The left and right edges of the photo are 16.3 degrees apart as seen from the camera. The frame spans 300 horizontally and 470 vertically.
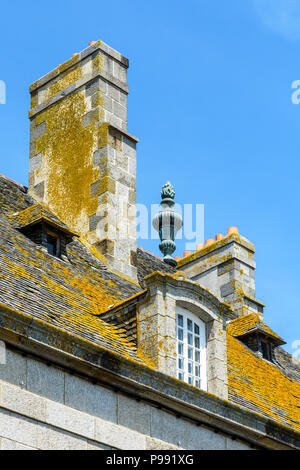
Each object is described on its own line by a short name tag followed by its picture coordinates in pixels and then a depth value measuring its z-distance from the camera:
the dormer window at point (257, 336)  21.91
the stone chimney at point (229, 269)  24.64
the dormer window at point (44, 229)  17.91
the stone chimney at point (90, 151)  20.80
